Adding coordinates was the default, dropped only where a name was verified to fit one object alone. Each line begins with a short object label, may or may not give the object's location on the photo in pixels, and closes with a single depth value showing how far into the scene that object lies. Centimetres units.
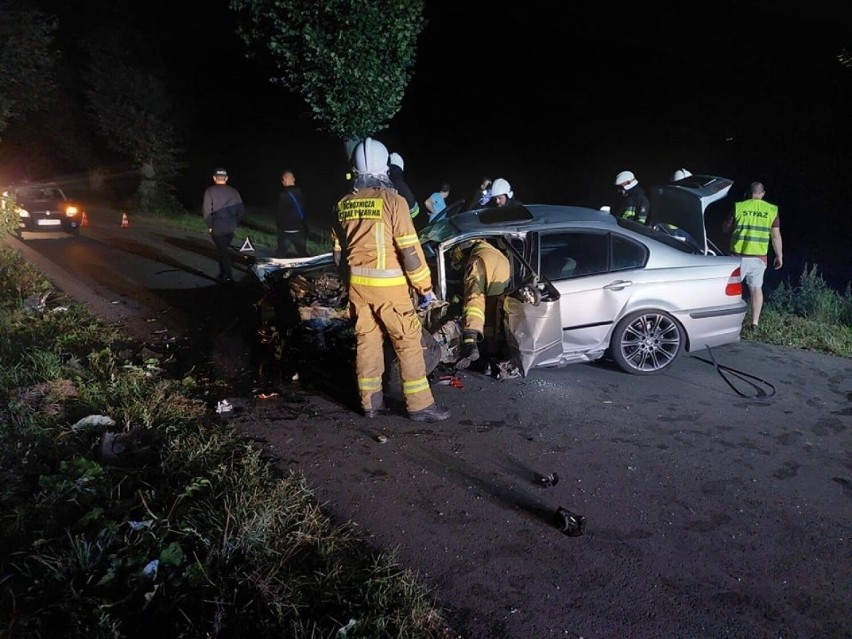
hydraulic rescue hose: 548
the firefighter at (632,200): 831
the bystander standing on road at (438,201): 1102
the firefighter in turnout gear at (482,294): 539
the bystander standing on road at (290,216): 977
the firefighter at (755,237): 722
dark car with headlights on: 1565
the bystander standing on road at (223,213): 948
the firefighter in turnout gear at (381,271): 455
